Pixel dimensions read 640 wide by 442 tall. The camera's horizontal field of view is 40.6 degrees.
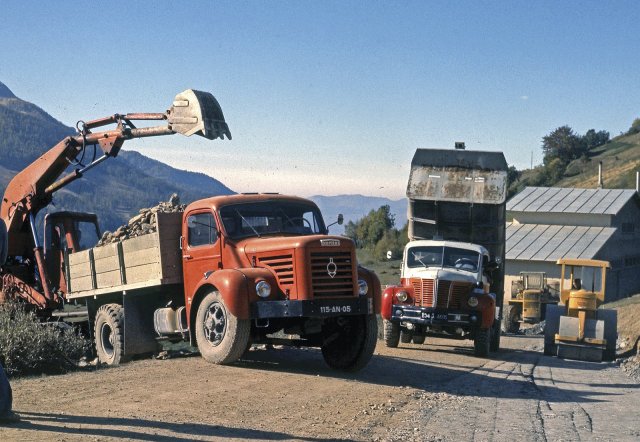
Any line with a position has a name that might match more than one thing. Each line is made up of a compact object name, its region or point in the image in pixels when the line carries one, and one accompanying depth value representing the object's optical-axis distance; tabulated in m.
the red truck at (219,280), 12.10
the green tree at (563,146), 124.25
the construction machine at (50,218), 18.14
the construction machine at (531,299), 36.00
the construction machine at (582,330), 20.50
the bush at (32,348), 12.32
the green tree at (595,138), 130.50
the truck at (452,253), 18.69
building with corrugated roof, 51.25
